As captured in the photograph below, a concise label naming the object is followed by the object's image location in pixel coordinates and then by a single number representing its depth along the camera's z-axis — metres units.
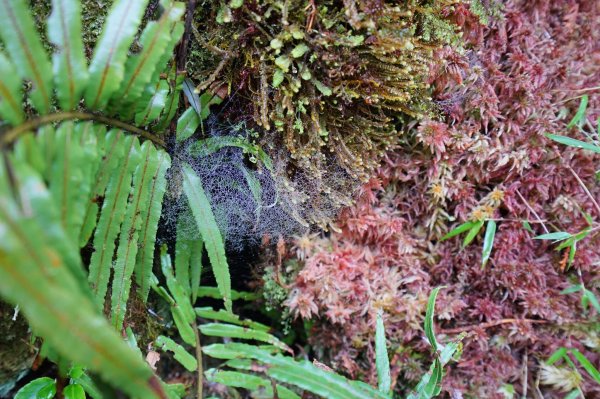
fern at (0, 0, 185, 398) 0.34
